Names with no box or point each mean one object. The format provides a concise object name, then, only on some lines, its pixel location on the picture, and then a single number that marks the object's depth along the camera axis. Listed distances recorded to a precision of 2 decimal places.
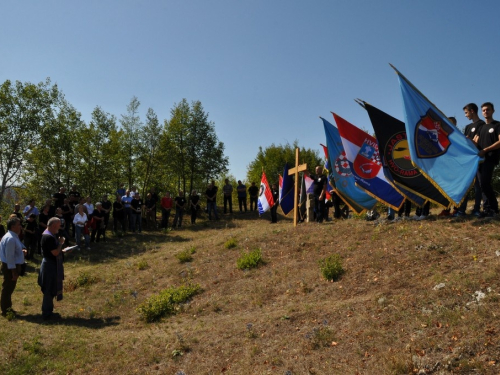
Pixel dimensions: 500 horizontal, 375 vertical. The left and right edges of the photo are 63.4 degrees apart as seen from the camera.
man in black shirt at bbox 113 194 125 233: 19.70
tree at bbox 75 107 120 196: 26.48
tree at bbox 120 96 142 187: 29.91
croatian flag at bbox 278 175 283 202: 17.46
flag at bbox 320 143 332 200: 13.69
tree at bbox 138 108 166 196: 30.45
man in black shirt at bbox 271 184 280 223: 19.30
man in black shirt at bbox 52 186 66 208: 17.89
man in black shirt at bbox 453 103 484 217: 9.69
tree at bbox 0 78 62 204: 25.11
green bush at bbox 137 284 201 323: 8.94
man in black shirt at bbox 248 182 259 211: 27.67
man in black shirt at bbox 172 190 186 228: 21.44
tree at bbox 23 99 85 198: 25.20
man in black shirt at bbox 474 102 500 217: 9.17
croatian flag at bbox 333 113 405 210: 12.00
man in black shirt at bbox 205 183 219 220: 23.12
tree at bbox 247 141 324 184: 49.89
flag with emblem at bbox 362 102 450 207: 10.62
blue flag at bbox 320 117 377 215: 12.84
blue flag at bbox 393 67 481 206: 9.41
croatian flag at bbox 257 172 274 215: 18.42
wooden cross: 14.27
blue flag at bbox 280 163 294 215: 17.06
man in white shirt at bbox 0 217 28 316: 8.94
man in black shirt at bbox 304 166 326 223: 14.16
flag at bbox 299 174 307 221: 15.65
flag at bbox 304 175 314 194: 15.07
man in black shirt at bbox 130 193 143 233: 20.17
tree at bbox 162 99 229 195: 30.84
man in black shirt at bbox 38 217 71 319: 8.84
